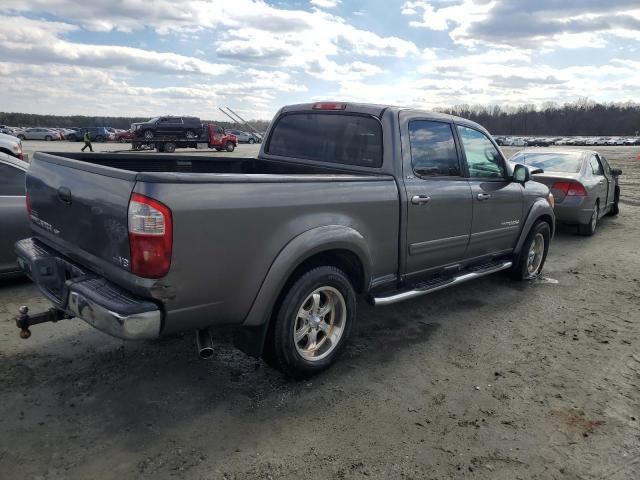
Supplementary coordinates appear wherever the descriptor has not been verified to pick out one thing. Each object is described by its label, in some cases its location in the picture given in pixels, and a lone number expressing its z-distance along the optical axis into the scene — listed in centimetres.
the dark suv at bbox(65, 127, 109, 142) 4934
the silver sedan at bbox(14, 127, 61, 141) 5175
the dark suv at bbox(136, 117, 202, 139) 3284
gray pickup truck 263
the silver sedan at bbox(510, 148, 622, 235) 873
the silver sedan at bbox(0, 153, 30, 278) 507
